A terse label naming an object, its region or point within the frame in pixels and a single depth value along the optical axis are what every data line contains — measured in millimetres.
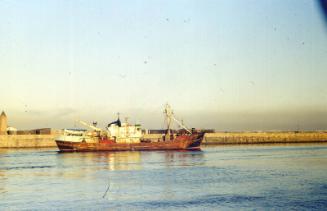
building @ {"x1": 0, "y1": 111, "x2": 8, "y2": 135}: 116375
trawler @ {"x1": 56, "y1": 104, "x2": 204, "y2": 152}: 87125
